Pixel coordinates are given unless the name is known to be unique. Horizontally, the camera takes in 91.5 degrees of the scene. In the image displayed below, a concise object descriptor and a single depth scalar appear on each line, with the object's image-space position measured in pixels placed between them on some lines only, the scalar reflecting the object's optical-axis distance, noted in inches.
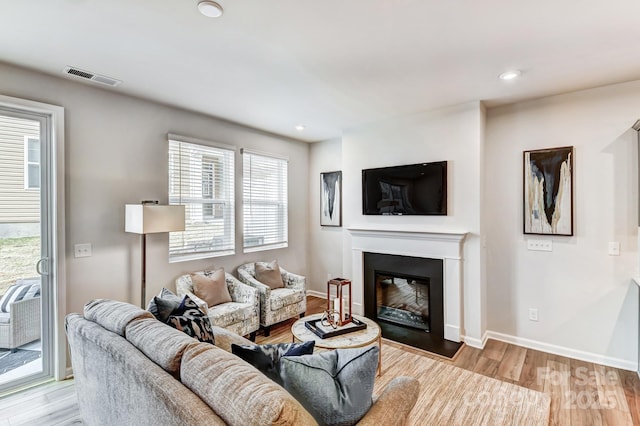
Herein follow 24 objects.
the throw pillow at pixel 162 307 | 75.1
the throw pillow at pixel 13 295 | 96.0
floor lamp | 106.1
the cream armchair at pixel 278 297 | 138.6
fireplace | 134.6
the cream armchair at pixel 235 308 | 120.2
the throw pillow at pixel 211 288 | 129.7
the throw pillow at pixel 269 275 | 158.4
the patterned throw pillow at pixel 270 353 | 52.6
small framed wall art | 191.9
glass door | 96.2
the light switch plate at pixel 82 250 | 107.1
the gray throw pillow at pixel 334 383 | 45.4
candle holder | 101.8
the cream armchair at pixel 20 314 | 96.5
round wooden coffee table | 88.5
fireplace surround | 130.2
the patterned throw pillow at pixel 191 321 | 70.6
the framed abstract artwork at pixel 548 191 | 119.2
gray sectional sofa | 39.0
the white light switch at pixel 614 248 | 111.5
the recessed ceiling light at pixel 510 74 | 101.4
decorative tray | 94.5
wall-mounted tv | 135.9
